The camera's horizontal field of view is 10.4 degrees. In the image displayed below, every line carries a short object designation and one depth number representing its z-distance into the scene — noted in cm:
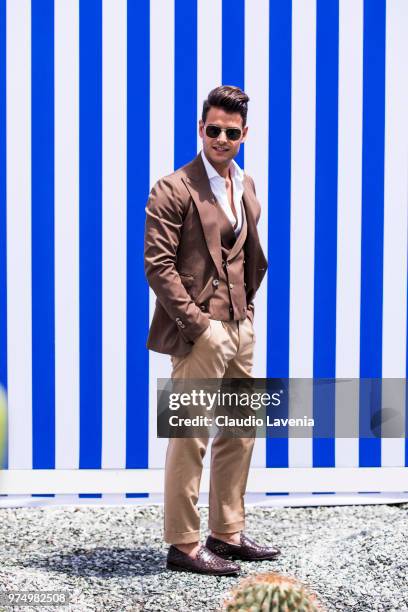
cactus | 700
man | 819
